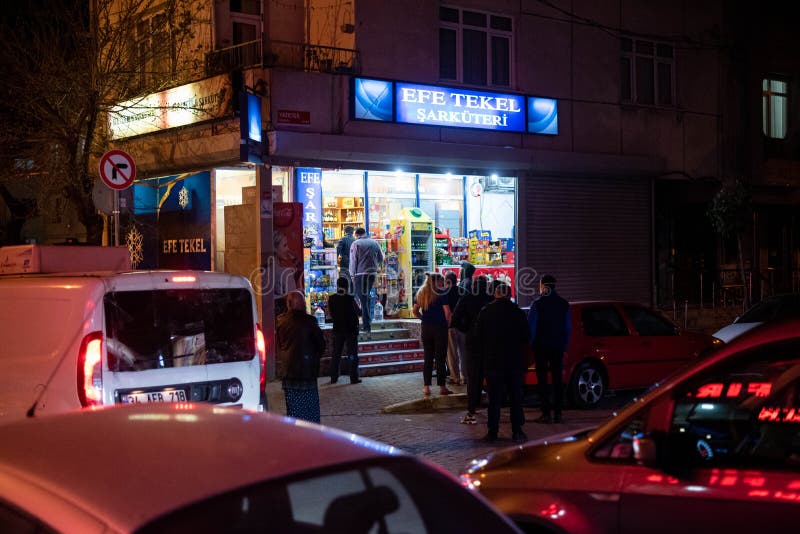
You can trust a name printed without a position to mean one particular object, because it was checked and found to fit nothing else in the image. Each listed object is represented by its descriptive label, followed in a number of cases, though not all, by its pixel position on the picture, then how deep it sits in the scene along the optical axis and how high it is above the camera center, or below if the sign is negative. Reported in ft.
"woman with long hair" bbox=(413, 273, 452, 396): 44.24 -3.54
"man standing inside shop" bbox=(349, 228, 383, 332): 54.34 -0.31
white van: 22.00 -2.17
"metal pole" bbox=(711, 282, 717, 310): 71.02 -3.52
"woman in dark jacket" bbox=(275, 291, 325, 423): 31.30 -3.59
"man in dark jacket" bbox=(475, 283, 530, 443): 32.49 -3.50
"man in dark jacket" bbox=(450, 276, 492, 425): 36.88 -3.43
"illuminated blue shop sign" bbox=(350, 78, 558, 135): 51.90 +9.62
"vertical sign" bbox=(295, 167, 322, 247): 53.88 +3.90
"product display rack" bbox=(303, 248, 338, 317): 55.62 -1.17
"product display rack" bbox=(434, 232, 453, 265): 61.41 +0.54
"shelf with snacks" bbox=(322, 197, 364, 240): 58.95 +3.05
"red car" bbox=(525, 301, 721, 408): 41.11 -4.73
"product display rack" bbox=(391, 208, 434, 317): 59.72 +0.41
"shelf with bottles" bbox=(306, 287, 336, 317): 55.31 -2.71
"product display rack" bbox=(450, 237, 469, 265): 62.34 +0.46
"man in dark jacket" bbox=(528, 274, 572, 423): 37.06 -3.53
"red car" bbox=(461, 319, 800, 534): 12.20 -3.19
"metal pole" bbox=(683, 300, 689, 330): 66.20 -4.78
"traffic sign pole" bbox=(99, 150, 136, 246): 36.83 +3.96
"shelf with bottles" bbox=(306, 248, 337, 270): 55.88 -0.07
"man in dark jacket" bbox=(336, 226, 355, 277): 55.62 +0.37
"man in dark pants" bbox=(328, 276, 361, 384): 46.91 -3.26
